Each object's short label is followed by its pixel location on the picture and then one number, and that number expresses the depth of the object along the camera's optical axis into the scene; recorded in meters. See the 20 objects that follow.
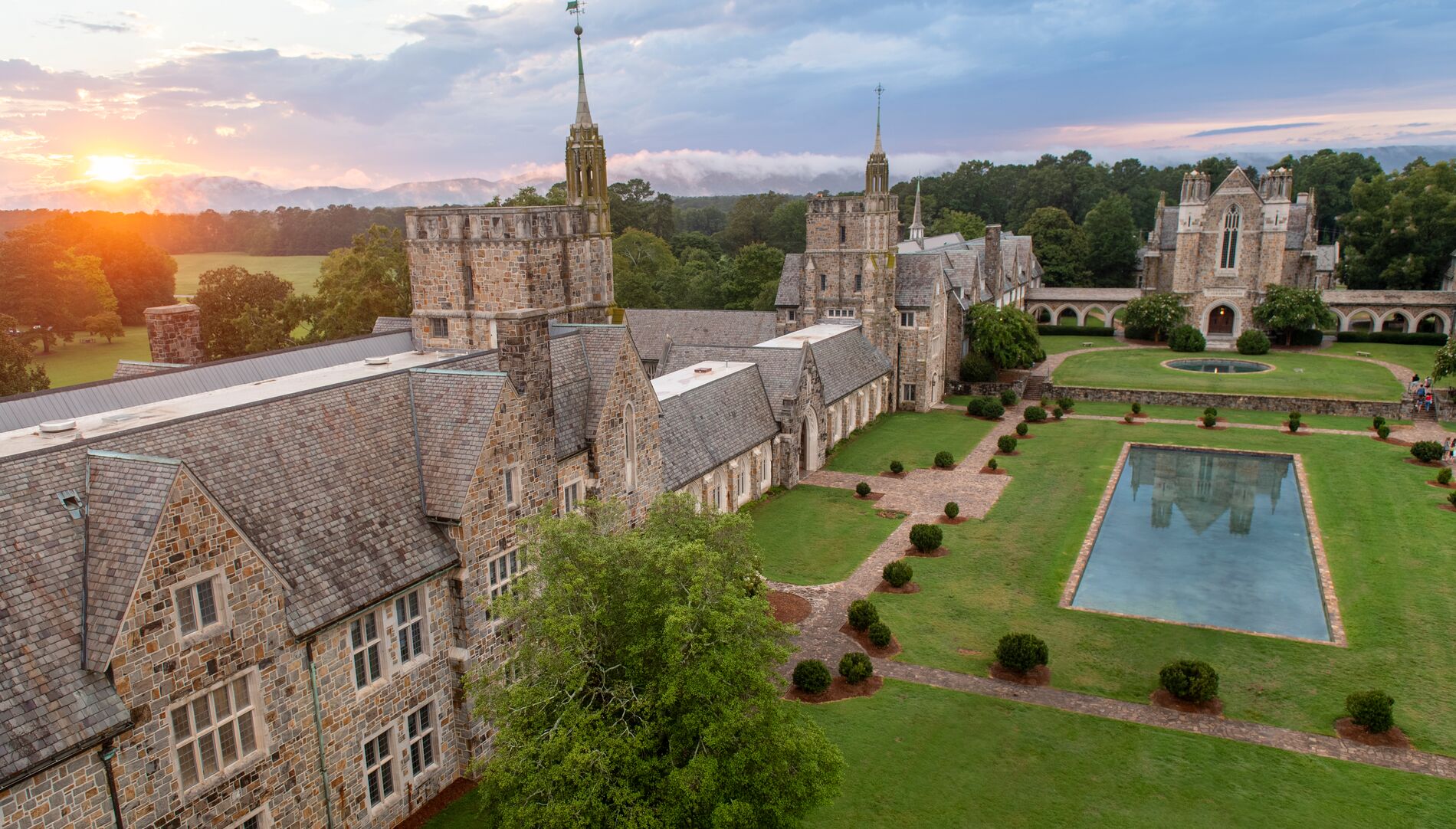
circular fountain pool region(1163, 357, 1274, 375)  76.06
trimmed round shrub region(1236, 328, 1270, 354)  81.81
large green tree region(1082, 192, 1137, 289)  119.25
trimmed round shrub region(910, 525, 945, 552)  37.44
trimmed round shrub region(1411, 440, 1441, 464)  48.00
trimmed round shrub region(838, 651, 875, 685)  27.00
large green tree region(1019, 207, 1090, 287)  117.81
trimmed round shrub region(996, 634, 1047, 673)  27.33
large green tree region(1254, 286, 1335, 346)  81.88
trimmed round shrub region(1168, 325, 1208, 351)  84.25
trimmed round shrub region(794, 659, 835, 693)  26.38
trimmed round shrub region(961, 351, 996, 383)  70.75
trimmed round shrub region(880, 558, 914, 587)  34.03
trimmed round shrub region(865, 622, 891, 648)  29.22
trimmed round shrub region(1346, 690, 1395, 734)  23.83
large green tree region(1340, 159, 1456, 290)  93.12
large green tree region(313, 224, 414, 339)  61.38
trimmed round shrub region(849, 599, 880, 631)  29.97
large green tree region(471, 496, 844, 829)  14.95
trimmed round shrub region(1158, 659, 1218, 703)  25.55
